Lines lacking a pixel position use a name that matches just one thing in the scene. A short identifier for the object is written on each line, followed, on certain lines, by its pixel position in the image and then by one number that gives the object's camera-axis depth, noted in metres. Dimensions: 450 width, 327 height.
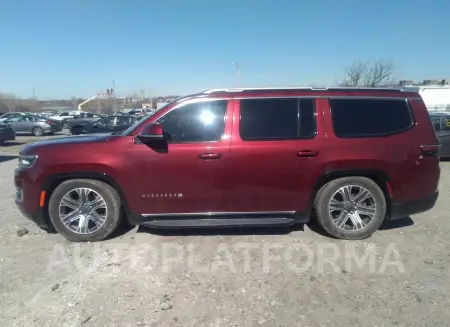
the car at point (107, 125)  15.53
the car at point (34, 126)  21.41
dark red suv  3.70
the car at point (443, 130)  9.62
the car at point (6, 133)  15.07
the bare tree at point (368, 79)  48.75
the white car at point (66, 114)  39.17
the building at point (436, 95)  43.47
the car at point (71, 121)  24.97
